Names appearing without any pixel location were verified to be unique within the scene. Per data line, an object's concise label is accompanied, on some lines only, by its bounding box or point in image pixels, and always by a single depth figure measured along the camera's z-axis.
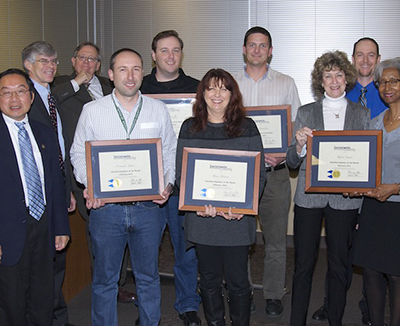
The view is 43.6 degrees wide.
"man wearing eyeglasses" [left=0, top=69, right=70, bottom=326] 2.88
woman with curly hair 3.23
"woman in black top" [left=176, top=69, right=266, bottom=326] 3.05
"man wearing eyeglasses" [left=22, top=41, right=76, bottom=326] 3.64
